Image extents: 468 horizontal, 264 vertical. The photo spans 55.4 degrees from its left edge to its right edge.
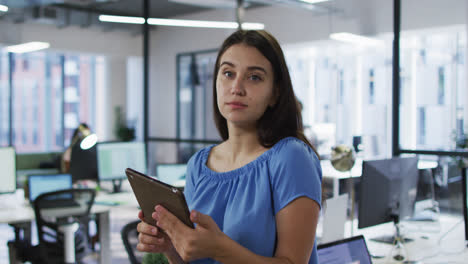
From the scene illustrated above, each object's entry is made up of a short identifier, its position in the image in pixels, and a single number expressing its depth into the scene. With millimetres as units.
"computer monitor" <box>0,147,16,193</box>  3748
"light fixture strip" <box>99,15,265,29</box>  5738
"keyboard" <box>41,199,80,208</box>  3352
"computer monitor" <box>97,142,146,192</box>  4375
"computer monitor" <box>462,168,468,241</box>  2412
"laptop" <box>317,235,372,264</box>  1766
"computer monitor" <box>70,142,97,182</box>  4746
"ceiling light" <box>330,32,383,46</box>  6380
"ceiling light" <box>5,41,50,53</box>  7510
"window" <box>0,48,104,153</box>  10352
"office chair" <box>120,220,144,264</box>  2189
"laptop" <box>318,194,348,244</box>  2129
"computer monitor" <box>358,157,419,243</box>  2307
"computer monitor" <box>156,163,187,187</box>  4292
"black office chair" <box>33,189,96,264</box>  3336
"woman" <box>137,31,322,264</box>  898
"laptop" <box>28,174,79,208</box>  3840
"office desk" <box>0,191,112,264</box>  3473
